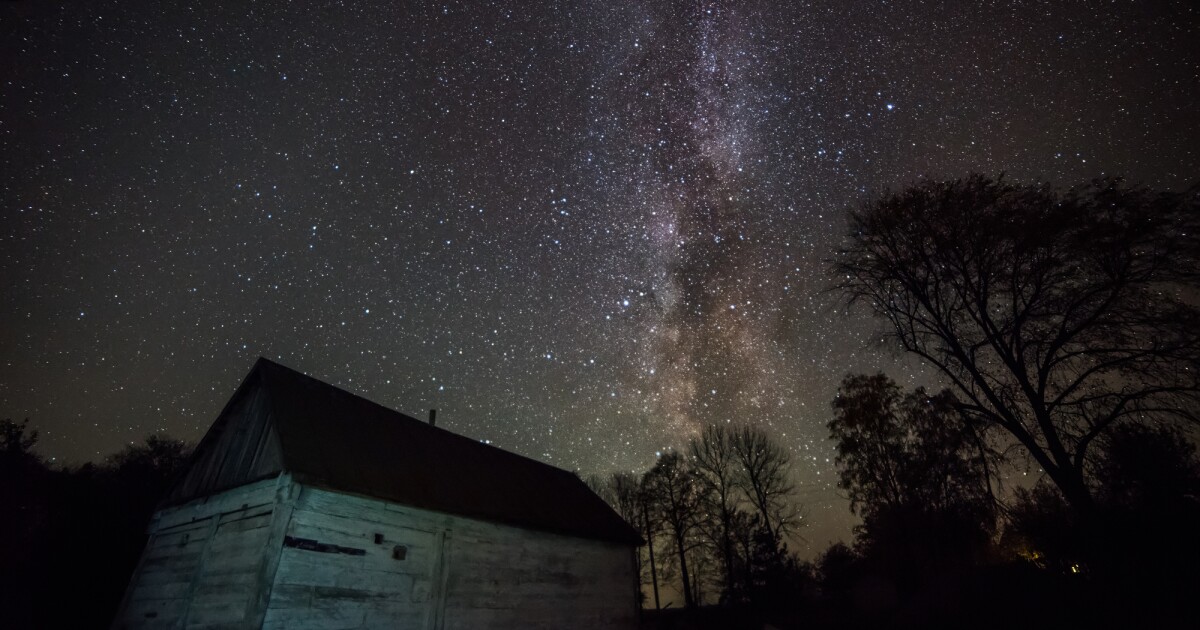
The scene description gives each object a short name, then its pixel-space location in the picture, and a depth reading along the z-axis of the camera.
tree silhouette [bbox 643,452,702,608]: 34.41
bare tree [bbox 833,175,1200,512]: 10.13
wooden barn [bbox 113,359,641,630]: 9.17
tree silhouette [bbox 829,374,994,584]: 17.04
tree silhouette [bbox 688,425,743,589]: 32.16
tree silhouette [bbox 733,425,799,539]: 31.19
